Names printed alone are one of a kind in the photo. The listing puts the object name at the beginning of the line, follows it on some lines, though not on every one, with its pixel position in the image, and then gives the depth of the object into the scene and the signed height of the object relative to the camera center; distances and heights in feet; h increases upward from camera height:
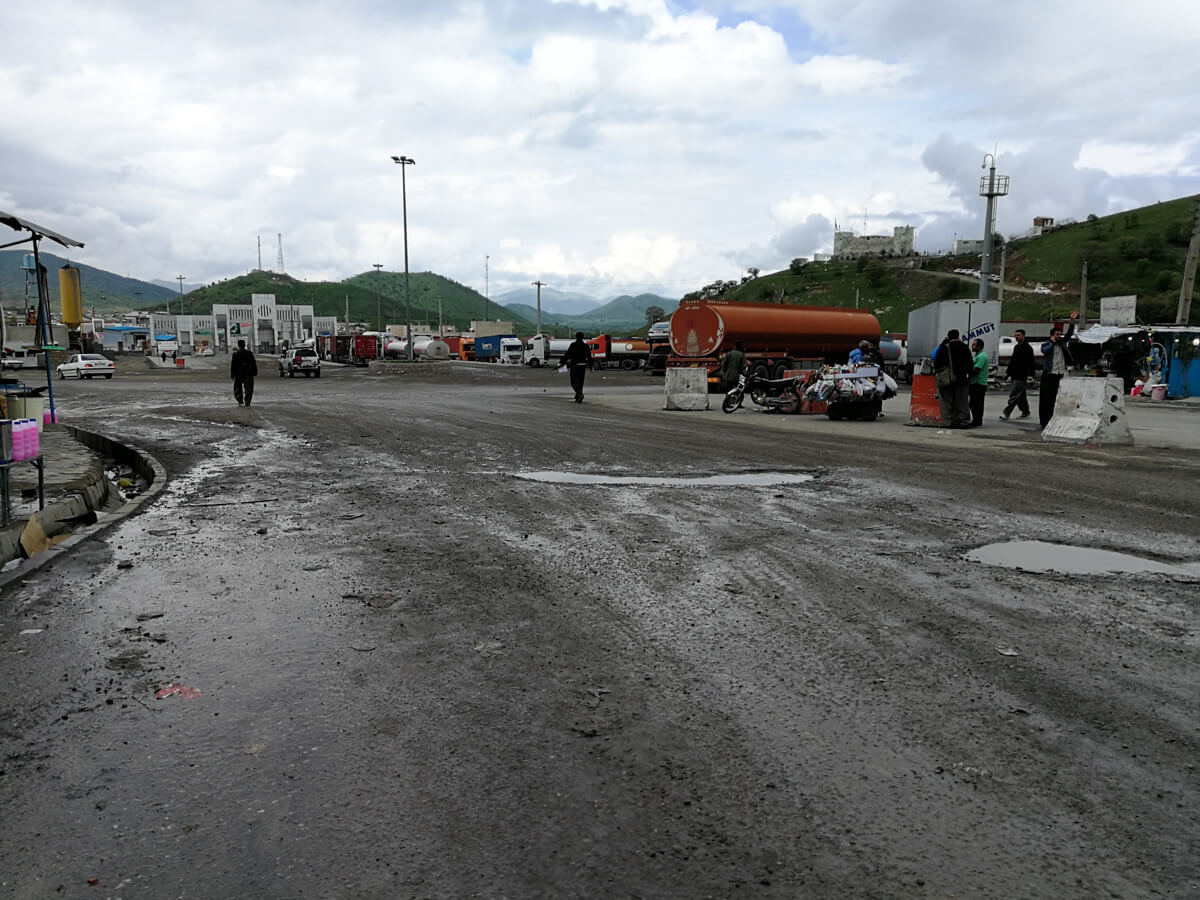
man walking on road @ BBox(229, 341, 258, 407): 76.89 -1.66
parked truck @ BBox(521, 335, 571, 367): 244.63 +1.16
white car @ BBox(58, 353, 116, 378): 164.55 -3.11
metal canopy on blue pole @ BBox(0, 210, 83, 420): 29.45 +4.26
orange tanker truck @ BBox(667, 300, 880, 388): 104.27 +3.07
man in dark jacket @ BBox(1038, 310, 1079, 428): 52.95 -0.18
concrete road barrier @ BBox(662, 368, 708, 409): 76.33 -2.86
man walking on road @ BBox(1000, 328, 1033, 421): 59.62 -0.46
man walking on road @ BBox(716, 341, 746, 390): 77.46 -0.78
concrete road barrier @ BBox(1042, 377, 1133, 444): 46.70 -2.82
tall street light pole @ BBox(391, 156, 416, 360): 227.40 +50.44
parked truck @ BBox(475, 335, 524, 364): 256.11 +2.11
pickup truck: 160.45 -1.80
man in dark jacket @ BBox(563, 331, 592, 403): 80.33 -0.42
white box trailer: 98.94 +4.76
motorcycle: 71.41 -2.99
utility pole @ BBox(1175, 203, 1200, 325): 107.45 +11.12
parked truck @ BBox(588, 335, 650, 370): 209.56 +1.42
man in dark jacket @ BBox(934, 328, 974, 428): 55.62 -1.37
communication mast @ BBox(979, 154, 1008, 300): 149.38 +23.31
